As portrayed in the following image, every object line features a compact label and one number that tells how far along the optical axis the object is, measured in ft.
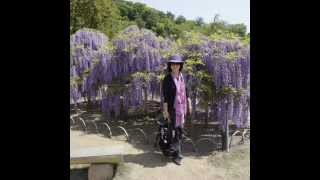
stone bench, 7.72
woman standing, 8.40
